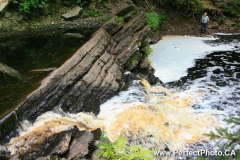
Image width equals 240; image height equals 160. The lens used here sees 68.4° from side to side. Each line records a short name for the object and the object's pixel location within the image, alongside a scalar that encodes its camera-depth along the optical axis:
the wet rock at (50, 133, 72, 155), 3.36
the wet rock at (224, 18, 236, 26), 15.53
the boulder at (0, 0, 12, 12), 11.54
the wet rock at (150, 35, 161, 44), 12.64
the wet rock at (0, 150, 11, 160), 3.38
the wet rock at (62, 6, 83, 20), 13.52
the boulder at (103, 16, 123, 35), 8.31
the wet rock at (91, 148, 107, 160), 3.06
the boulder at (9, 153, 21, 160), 3.10
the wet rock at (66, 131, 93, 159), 3.34
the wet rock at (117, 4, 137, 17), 9.13
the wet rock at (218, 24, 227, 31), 15.25
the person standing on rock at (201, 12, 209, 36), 13.98
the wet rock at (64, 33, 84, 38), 9.91
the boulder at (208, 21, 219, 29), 15.27
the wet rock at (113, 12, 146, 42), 8.52
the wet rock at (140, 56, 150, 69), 8.19
